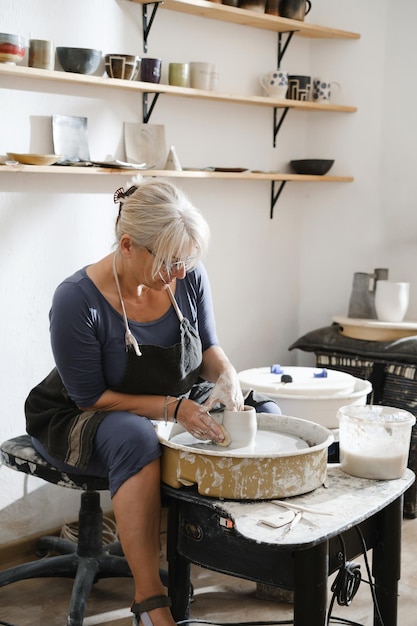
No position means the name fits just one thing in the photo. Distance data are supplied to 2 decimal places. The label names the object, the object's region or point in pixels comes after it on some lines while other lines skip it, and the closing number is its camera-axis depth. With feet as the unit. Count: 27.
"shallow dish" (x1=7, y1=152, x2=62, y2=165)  8.53
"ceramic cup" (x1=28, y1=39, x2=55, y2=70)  8.75
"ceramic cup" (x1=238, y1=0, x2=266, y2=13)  11.13
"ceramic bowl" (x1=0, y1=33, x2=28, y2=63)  8.30
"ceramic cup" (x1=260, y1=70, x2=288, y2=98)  11.56
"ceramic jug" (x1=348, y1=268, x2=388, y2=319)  11.96
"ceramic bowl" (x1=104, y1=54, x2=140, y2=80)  9.42
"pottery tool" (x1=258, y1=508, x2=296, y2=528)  5.76
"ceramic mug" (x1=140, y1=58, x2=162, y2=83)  9.87
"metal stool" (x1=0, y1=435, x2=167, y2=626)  7.91
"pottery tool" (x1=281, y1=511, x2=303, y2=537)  5.69
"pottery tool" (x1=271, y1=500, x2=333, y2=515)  5.98
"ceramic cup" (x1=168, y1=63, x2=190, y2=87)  10.23
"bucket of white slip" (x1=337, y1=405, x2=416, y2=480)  6.68
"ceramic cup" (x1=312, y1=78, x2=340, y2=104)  12.25
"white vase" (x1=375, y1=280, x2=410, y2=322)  11.49
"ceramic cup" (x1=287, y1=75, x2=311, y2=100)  11.93
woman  6.75
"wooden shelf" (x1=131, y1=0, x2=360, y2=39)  10.26
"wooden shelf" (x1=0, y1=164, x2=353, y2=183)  8.65
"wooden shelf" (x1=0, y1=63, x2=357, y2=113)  8.54
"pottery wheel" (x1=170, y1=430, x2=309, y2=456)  6.75
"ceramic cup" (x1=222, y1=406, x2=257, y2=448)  6.73
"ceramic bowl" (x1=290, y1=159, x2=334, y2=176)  12.26
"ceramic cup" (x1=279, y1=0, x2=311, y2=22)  11.60
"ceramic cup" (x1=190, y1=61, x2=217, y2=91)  10.43
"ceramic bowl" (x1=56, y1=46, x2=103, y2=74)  9.02
